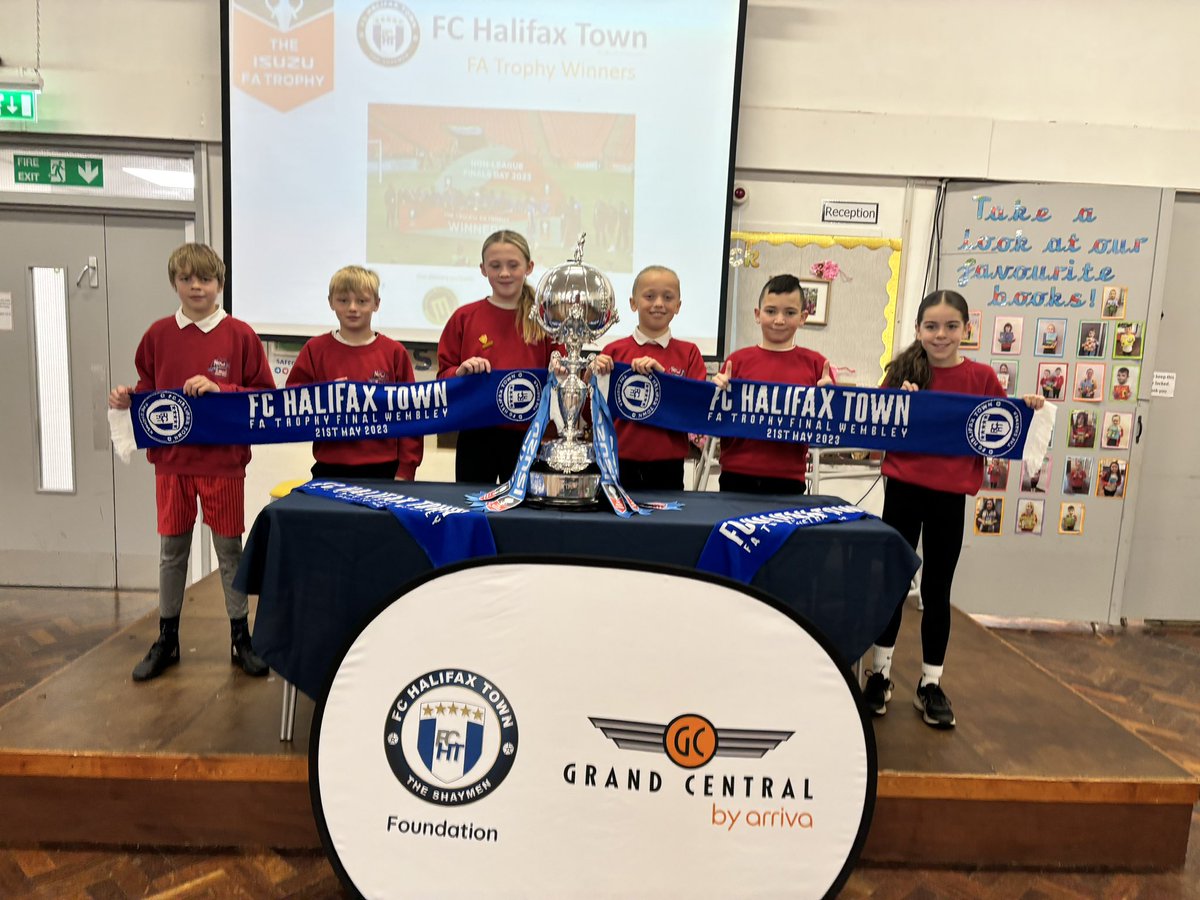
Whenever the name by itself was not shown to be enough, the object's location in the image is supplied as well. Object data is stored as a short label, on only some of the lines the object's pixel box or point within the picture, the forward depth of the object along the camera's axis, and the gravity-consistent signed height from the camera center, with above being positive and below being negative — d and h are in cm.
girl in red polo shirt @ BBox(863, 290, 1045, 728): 198 -41
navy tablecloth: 151 -48
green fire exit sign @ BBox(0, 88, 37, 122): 349 +105
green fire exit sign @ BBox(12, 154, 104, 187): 363 +75
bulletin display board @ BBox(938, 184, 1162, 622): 357 +6
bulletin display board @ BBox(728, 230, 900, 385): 366 +36
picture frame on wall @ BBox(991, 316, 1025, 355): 364 +15
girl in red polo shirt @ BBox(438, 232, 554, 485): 219 -2
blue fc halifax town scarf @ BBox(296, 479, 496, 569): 150 -41
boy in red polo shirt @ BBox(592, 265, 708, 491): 207 -23
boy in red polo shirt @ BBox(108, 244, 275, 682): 206 -39
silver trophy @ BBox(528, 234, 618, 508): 164 -5
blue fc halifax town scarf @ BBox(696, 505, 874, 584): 149 -41
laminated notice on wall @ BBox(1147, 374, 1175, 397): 385 -7
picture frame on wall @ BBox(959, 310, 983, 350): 365 +16
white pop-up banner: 128 -76
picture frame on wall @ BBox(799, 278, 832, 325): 368 +29
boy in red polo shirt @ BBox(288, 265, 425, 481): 212 -11
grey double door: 375 -37
